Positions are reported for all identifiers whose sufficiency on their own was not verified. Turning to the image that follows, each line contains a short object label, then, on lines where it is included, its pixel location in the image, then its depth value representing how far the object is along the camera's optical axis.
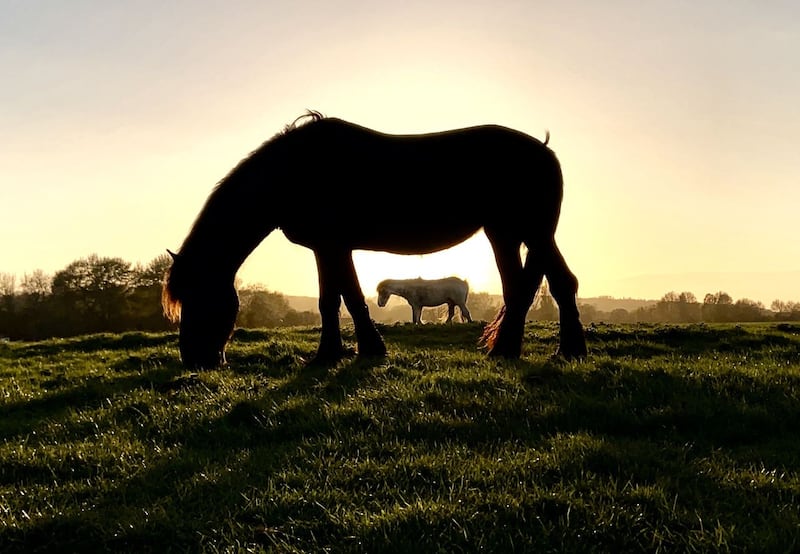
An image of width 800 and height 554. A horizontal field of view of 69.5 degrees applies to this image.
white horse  27.89
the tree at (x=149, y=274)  44.84
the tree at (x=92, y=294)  43.25
